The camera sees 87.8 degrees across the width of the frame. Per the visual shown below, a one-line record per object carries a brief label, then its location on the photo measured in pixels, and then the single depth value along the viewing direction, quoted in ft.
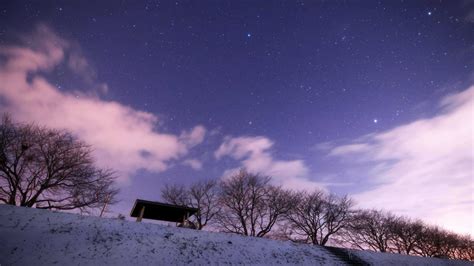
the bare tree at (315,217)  128.57
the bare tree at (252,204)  121.19
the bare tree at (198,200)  128.85
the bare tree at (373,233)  143.23
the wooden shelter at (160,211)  67.26
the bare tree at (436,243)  146.00
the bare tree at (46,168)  71.26
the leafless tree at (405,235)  143.23
